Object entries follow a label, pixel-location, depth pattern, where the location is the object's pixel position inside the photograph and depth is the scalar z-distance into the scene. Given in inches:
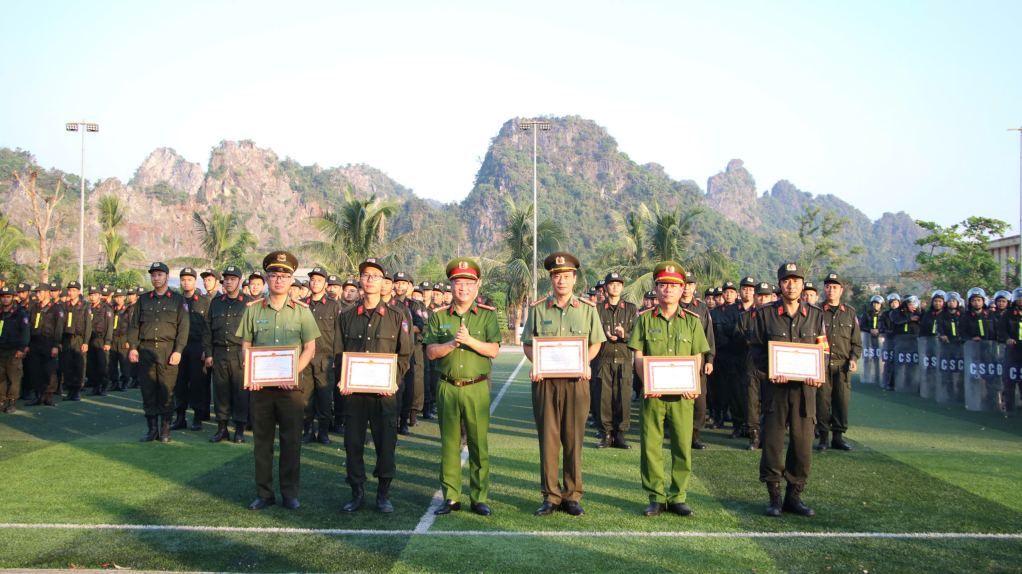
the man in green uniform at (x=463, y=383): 226.4
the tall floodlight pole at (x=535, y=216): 1138.0
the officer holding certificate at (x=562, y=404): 227.3
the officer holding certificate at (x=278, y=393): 235.0
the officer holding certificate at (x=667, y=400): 228.2
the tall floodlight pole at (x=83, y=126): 1200.8
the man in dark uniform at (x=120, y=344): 545.0
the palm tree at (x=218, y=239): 1507.1
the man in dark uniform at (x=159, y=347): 345.4
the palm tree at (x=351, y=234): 1123.9
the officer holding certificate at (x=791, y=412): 226.7
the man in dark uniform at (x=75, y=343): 497.0
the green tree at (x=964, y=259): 1328.7
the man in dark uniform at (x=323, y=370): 357.4
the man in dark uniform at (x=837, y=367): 335.9
